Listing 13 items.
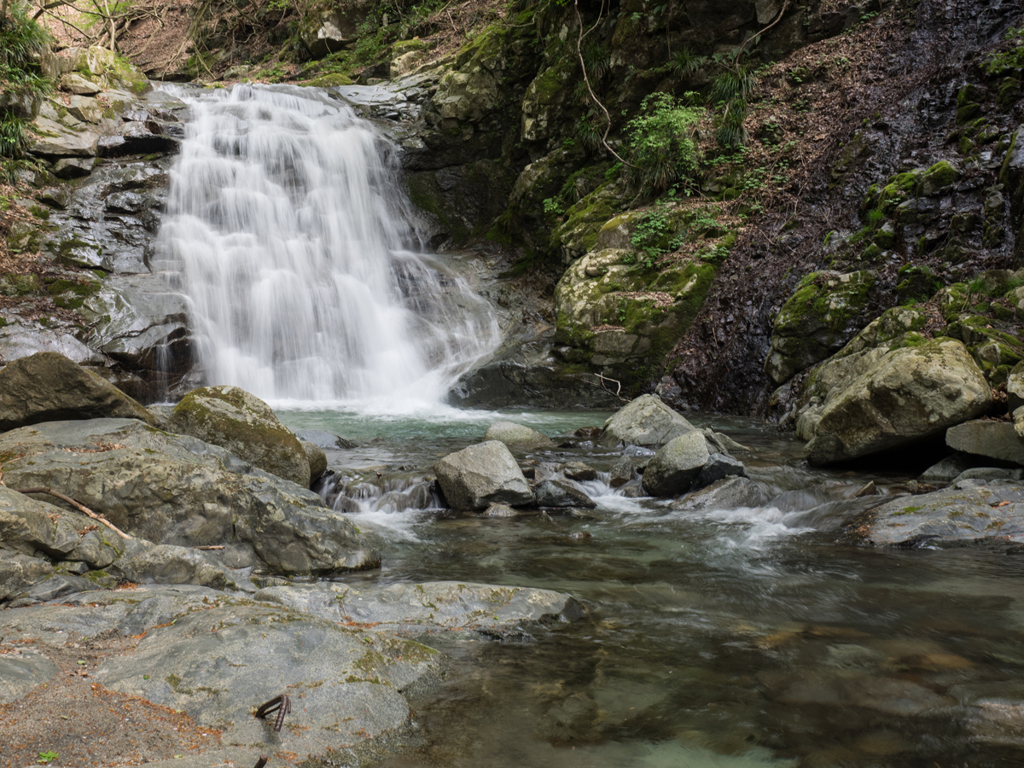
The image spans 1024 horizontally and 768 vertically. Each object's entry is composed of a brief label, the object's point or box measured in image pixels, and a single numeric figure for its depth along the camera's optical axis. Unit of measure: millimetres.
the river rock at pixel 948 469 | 5559
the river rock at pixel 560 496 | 6000
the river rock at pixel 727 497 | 5812
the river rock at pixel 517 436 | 7902
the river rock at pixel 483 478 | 5863
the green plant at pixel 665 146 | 12234
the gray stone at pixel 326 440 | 8039
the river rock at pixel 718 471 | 6137
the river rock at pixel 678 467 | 6172
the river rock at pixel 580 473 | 6611
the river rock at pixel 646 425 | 7973
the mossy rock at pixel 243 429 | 5492
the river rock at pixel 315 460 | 6200
